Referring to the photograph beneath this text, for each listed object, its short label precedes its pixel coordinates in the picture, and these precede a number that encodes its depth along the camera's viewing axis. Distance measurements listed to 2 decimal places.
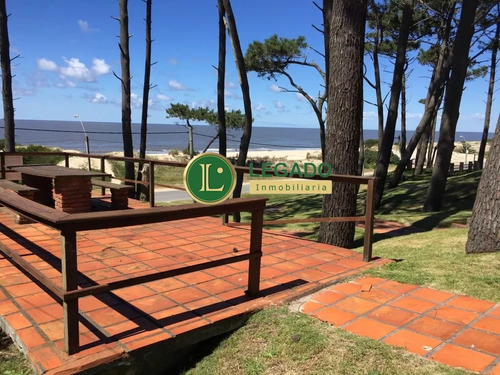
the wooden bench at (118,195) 6.72
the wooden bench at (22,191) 5.46
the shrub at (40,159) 19.60
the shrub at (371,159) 34.24
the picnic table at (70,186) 5.92
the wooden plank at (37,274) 2.25
